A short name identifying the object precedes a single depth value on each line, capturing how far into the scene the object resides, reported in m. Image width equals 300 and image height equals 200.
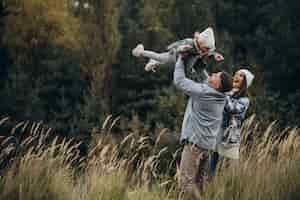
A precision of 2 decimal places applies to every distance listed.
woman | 12.67
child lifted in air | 11.55
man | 11.37
